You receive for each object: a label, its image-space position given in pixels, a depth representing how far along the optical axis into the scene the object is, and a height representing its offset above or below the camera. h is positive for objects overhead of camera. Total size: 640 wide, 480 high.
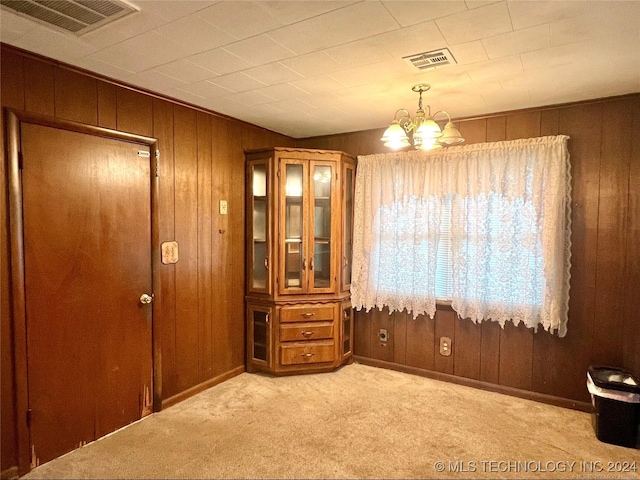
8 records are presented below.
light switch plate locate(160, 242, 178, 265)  2.92 -0.16
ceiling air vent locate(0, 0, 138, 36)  1.65 +1.00
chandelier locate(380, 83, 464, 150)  2.37 +0.62
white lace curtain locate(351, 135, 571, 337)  2.96 -0.01
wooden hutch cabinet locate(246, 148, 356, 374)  3.55 -0.26
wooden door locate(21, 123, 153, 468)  2.22 -0.34
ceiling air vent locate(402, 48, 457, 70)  2.11 +0.98
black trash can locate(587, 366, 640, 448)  2.46 -1.19
